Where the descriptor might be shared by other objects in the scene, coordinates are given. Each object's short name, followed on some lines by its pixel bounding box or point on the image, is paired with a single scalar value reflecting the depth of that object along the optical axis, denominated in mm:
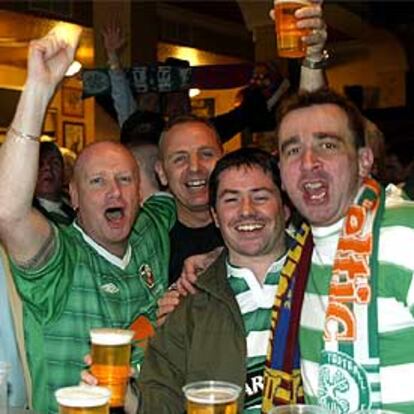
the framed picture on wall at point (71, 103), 9898
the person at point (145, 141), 3857
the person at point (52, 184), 5031
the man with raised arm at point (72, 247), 2371
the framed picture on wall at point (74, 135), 9836
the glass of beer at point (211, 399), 1684
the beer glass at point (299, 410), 1689
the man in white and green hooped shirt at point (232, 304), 2369
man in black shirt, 3266
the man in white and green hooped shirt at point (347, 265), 1999
